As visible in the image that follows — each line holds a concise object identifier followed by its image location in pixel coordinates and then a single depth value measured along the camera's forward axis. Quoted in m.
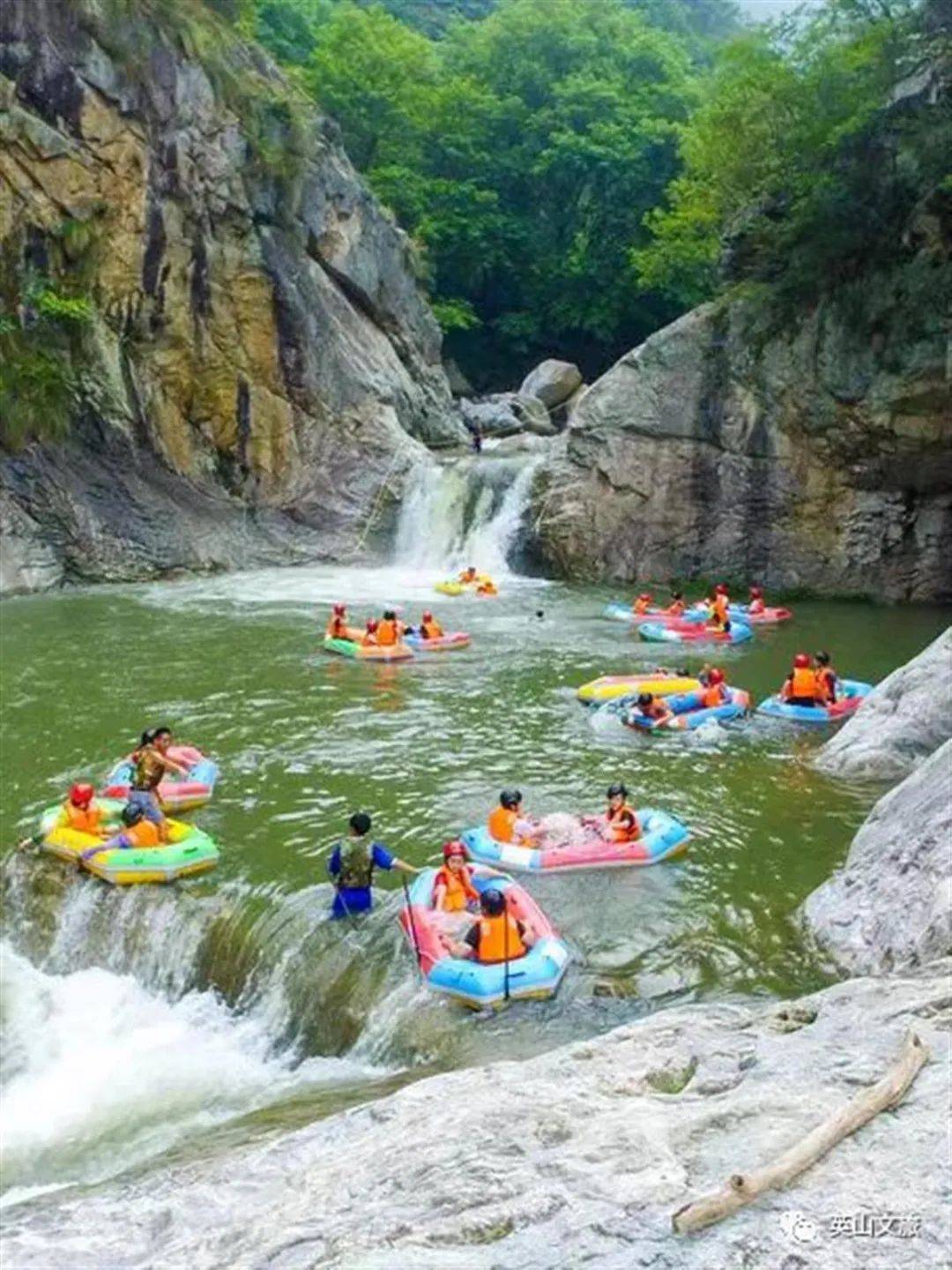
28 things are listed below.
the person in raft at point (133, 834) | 10.23
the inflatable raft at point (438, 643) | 18.61
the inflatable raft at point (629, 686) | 15.54
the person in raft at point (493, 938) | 8.47
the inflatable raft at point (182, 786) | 11.54
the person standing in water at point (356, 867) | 9.24
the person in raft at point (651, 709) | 14.43
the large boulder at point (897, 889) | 7.89
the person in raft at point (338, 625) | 18.58
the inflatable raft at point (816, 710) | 14.95
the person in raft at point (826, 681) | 15.22
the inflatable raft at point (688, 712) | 14.40
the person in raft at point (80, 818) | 10.54
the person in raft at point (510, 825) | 10.49
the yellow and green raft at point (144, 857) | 10.02
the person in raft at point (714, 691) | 14.98
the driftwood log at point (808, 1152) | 4.02
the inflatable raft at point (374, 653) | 18.00
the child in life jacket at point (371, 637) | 18.19
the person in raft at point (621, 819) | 10.51
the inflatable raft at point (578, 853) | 10.31
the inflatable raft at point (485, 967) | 8.23
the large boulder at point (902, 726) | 12.45
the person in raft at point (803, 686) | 15.14
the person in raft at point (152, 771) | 10.44
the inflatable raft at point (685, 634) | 20.02
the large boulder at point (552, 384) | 39.47
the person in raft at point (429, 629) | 18.88
